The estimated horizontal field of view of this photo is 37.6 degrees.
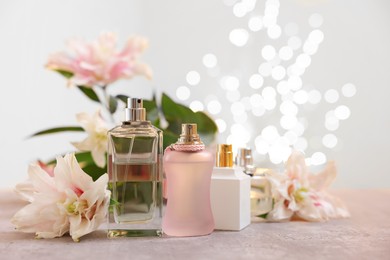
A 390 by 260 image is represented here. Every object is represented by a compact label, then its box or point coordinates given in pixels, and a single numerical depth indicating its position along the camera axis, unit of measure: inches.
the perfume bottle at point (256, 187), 35.8
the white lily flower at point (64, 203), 29.3
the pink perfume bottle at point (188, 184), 30.1
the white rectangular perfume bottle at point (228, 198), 31.9
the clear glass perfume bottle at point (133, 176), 29.8
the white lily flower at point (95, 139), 39.4
